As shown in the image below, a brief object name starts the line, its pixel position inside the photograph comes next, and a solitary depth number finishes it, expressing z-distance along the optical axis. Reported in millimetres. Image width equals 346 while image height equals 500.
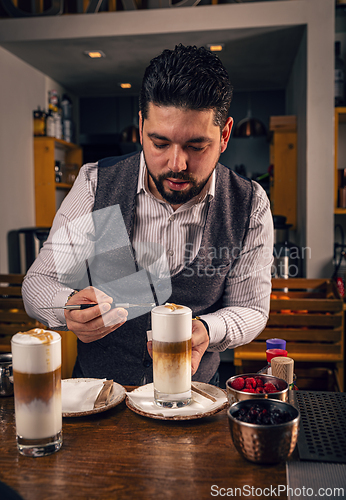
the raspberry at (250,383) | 970
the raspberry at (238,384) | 974
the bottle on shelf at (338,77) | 3166
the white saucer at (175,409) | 950
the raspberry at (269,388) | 950
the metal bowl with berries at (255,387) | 915
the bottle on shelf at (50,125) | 4207
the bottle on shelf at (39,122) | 4094
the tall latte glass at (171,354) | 967
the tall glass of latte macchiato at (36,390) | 805
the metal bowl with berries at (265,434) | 761
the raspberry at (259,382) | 978
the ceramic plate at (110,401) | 968
